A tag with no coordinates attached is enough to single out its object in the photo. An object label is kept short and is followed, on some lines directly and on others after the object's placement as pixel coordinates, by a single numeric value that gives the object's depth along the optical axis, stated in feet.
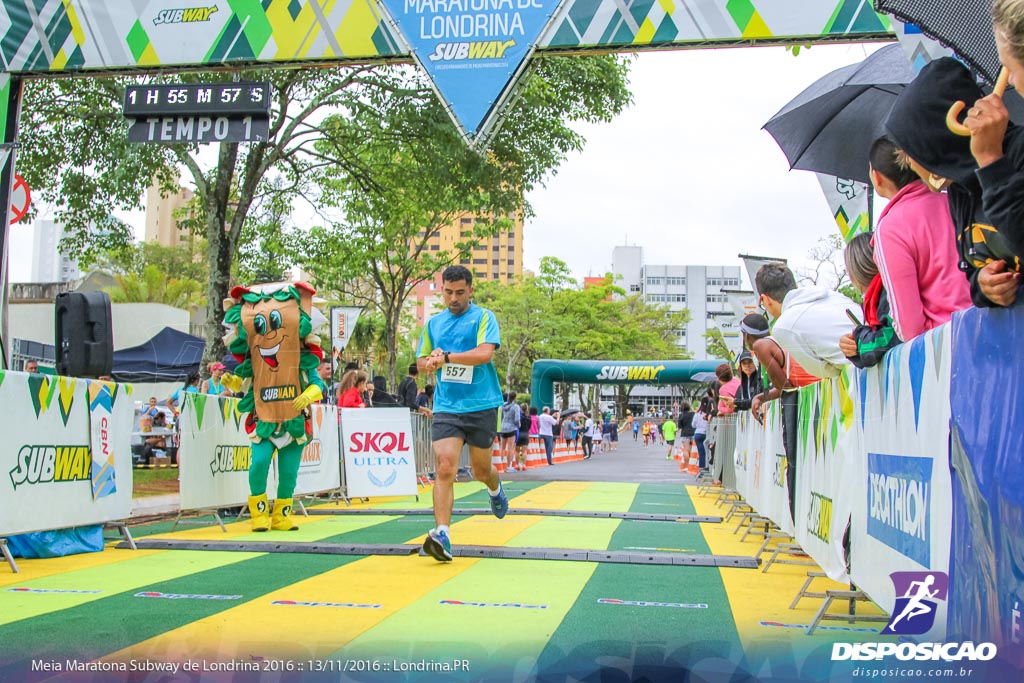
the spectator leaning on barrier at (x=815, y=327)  16.99
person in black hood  7.73
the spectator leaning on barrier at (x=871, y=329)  12.45
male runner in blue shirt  21.30
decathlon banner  9.68
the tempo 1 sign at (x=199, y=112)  29.45
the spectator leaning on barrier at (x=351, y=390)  47.19
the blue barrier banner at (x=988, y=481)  7.57
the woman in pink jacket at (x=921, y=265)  11.60
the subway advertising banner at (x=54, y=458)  19.74
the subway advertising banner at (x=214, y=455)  26.81
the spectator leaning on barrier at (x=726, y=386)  45.64
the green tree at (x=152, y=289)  173.27
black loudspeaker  23.89
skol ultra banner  39.86
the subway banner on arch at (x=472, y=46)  29.68
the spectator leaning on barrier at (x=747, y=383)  32.37
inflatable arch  159.12
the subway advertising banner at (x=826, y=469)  14.51
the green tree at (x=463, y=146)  48.70
